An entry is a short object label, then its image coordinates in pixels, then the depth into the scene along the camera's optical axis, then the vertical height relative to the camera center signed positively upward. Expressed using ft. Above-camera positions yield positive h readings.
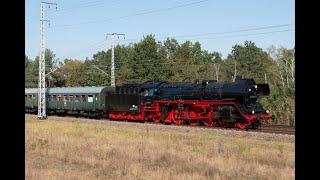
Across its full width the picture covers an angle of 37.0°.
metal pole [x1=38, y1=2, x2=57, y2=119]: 126.00 +7.14
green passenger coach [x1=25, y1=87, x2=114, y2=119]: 129.08 +0.17
